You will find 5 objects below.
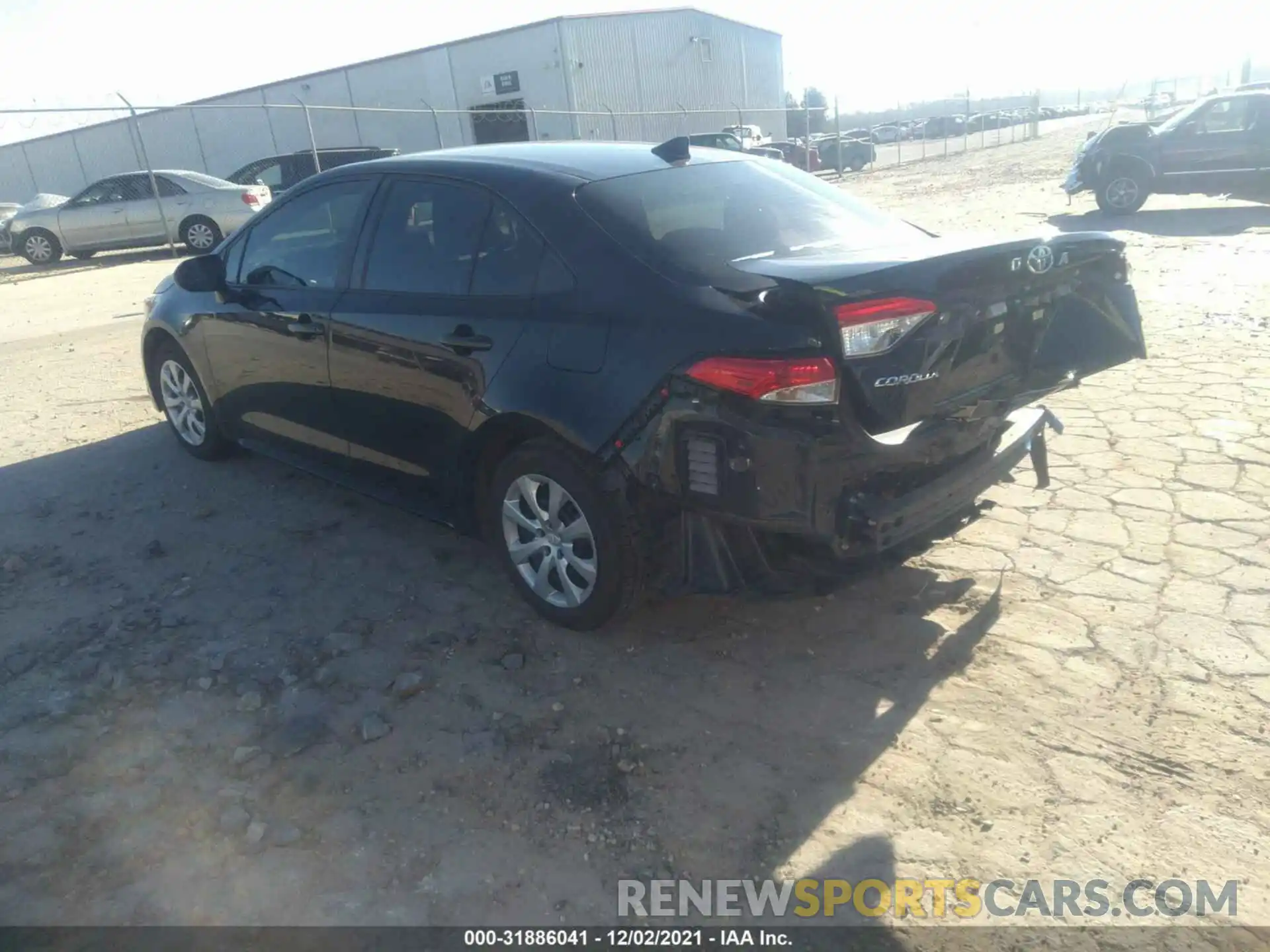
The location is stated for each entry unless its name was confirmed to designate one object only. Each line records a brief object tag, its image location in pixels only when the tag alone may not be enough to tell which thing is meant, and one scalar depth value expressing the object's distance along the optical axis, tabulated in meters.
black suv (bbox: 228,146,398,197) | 18.36
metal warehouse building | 31.05
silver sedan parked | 17.06
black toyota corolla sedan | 2.79
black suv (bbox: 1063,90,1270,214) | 13.09
